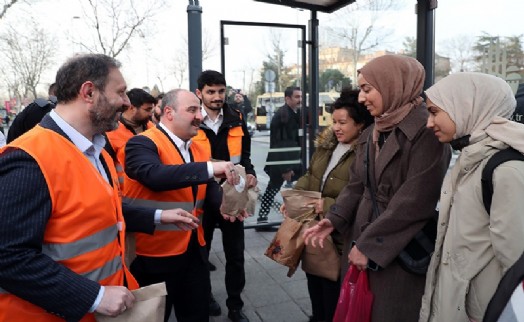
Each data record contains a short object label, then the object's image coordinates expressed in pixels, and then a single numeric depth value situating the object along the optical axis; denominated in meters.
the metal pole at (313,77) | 5.48
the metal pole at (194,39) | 4.34
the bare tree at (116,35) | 14.73
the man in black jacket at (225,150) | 3.41
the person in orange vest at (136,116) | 3.74
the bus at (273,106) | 5.66
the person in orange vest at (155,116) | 4.92
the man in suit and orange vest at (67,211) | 1.26
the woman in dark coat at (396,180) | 1.91
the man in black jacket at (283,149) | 5.70
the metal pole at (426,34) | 3.49
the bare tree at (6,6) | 12.52
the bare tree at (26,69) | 16.12
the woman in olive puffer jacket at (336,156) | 2.66
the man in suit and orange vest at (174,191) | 2.21
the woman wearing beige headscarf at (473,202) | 1.46
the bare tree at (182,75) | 25.46
